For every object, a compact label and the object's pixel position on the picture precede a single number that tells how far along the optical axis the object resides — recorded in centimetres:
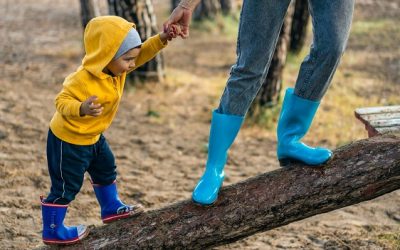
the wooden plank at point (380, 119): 385
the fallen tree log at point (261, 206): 334
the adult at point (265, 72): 306
